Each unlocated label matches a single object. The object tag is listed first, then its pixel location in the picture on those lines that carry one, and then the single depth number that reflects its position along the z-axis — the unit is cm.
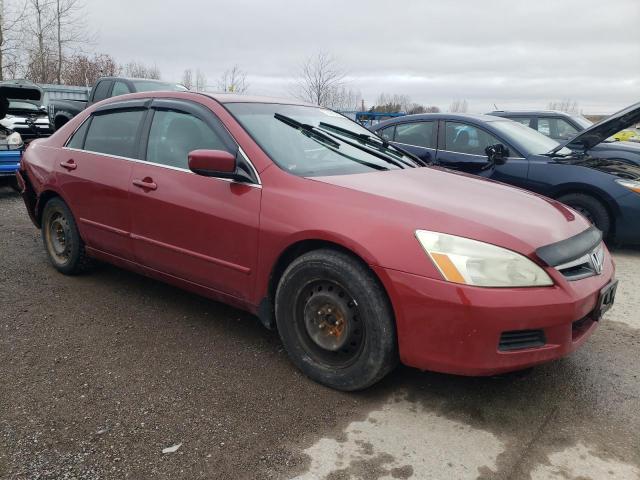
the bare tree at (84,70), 2695
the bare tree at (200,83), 3727
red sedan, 234
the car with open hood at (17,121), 790
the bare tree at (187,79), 3840
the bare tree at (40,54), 2148
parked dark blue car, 549
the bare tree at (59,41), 2216
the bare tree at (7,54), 1850
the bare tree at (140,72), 3750
